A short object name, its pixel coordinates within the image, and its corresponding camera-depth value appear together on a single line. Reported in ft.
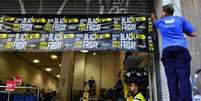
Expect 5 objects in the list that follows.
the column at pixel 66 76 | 33.21
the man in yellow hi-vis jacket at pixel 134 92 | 15.16
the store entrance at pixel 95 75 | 32.69
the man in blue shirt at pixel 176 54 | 9.90
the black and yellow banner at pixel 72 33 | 16.31
